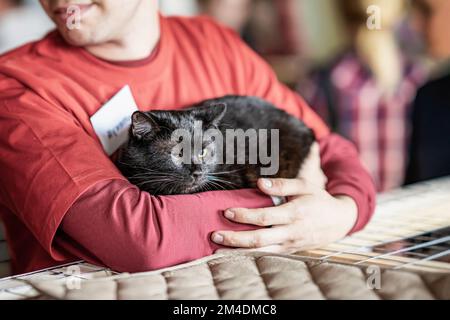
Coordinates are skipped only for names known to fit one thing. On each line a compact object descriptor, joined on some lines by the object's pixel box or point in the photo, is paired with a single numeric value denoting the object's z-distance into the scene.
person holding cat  1.03
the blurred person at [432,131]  2.31
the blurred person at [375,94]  2.62
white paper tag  1.22
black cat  1.17
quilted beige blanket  0.89
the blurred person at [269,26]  2.64
